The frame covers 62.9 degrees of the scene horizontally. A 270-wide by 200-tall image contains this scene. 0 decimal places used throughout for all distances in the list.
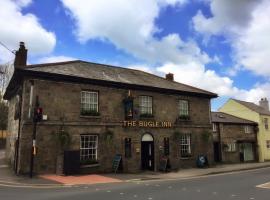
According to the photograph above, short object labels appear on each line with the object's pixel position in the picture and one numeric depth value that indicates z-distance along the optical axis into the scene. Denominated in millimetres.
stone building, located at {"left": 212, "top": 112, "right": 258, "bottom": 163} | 23607
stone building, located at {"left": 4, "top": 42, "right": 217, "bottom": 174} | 13511
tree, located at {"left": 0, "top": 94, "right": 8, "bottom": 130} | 35343
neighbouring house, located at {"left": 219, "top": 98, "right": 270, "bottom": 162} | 27228
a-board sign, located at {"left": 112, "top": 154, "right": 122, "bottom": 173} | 15144
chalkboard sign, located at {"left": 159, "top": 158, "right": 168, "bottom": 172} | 16484
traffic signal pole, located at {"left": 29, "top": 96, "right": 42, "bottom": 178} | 12474
